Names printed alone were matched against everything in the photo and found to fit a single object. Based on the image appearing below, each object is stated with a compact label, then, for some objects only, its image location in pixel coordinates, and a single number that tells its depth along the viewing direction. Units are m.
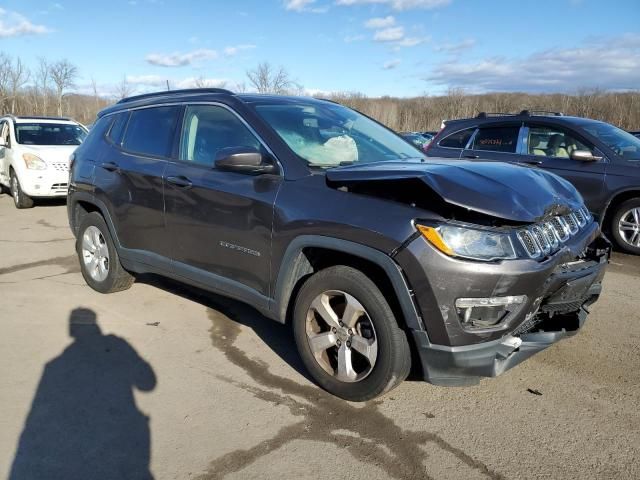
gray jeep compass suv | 2.72
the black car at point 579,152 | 6.81
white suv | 10.27
